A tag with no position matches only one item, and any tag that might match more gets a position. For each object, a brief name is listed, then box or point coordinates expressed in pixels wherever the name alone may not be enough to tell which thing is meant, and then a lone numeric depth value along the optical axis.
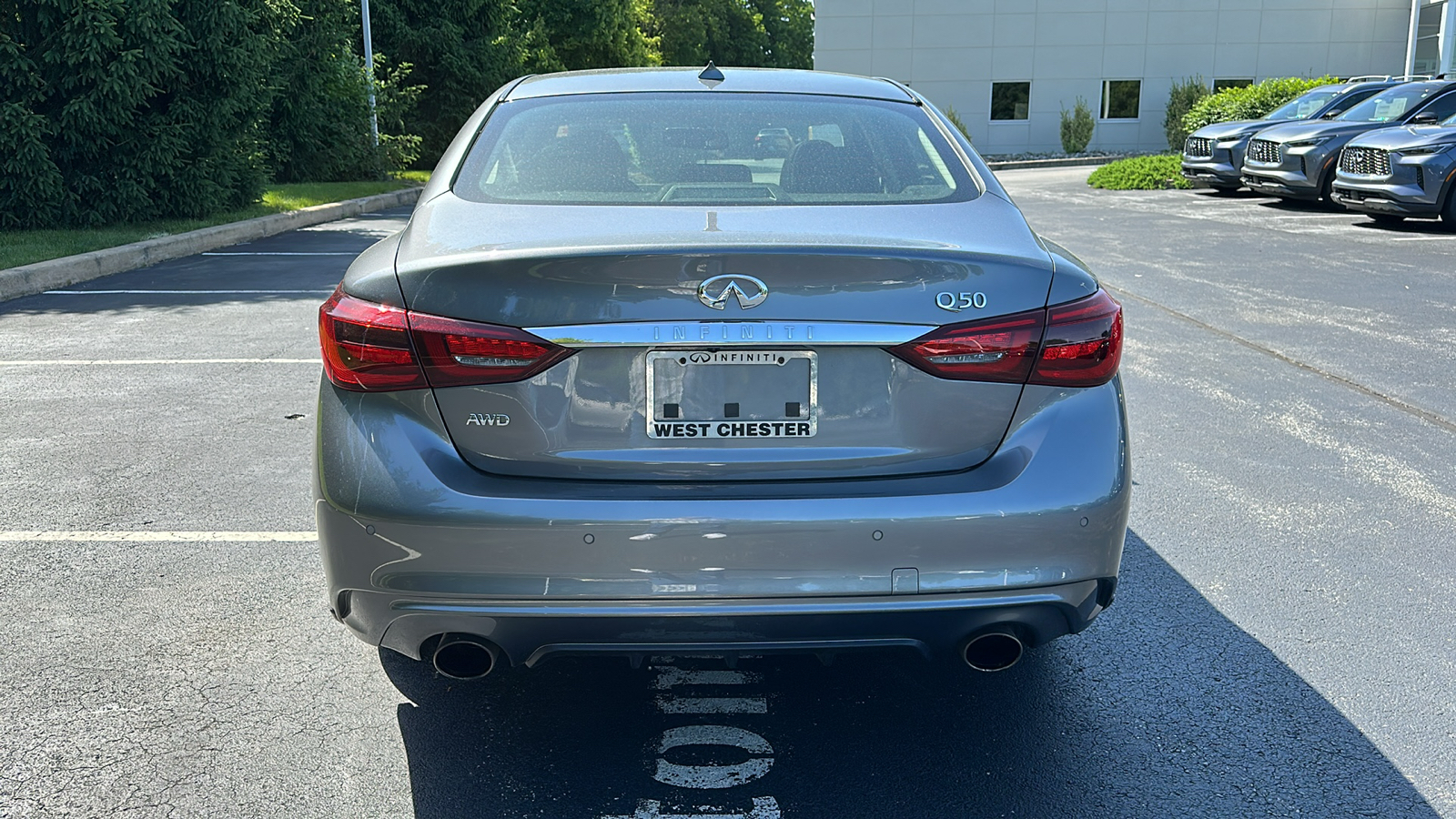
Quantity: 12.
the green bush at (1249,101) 27.11
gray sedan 2.68
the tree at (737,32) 67.81
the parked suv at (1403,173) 15.30
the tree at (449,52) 30.72
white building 44.00
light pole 24.12
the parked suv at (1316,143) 18.33
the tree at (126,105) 13.84
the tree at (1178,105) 40.53
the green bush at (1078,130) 42.06
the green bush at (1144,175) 24.06
